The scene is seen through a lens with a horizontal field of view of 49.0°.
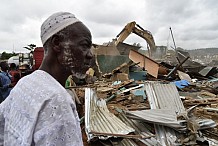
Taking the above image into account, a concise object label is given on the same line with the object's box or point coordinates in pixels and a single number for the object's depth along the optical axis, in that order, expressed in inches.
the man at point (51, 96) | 32.4
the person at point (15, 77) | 252.4
